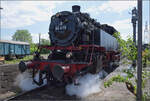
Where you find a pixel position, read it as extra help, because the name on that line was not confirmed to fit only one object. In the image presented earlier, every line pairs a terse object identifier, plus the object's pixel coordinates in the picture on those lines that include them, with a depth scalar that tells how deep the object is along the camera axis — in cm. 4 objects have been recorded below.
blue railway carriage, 2388
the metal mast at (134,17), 1441
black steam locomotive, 646
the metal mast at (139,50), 369
